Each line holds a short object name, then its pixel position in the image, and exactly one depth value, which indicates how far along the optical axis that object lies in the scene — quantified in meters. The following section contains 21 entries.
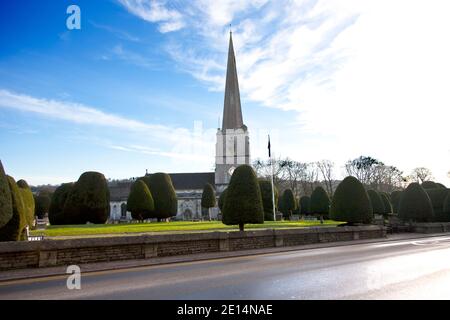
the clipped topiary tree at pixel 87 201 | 32.69
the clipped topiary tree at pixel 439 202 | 38.38
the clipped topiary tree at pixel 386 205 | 43.43
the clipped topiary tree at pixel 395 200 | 48.88
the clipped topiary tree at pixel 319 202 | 41.19
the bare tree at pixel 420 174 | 89.88
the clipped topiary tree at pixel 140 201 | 40.41
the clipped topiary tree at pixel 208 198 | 66.38
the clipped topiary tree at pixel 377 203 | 40.69
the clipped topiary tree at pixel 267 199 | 42.16
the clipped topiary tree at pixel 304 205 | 57.68
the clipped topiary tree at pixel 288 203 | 52.31
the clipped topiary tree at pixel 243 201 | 18.91
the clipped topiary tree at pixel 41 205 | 52.53
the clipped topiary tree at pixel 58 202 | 35.12
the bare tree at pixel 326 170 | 91.31
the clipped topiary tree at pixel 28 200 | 16.79
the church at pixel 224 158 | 84.94
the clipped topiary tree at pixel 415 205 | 33.00
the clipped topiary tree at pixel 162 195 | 43.38
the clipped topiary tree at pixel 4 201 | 10.13
